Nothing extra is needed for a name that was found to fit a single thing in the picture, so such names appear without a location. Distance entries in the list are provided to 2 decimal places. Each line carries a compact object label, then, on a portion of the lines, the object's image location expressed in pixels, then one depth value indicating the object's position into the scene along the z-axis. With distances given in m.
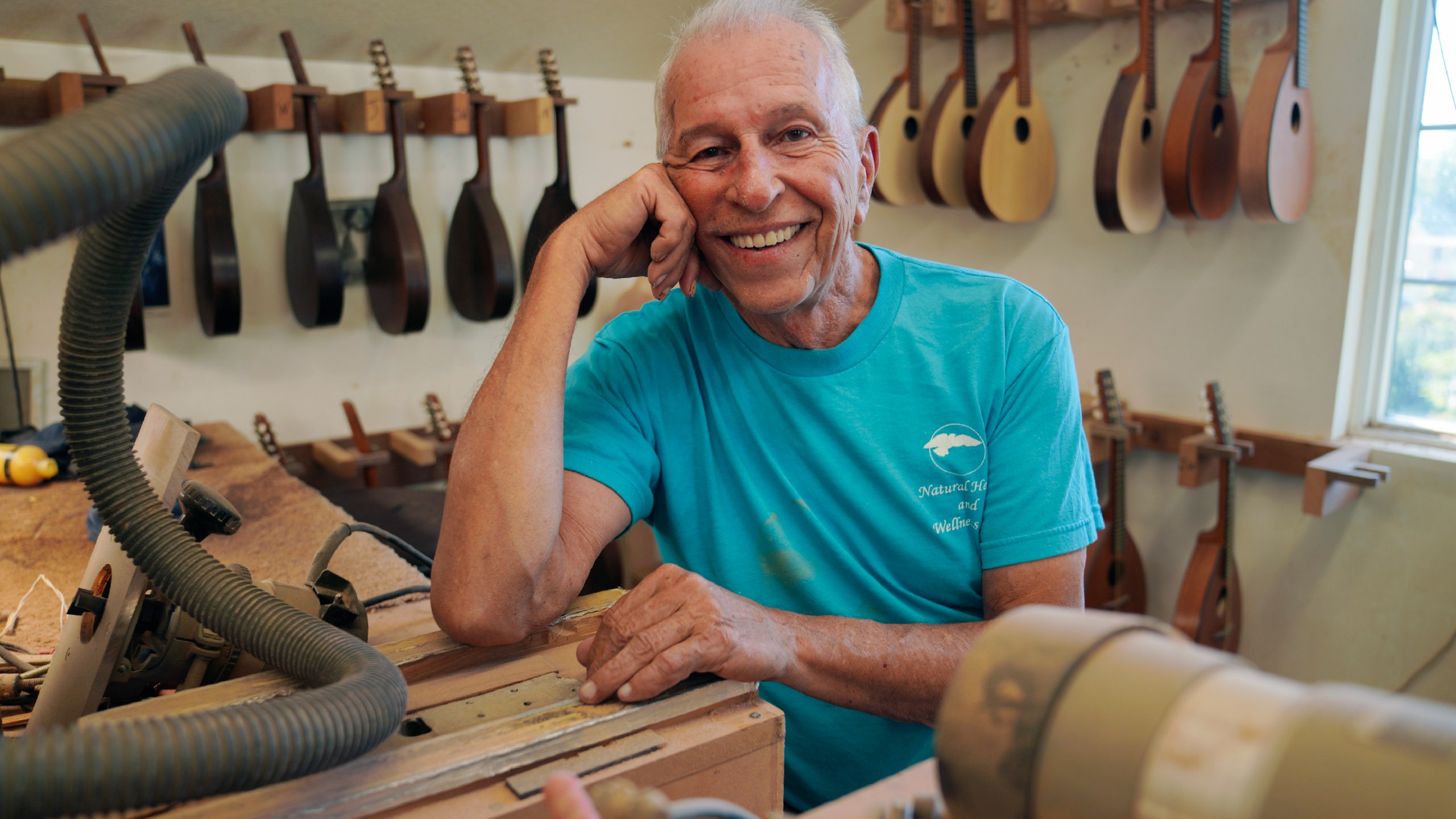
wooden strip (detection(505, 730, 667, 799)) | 0.66
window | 2.15
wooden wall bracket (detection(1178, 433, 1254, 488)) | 2.36
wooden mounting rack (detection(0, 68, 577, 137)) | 2.07
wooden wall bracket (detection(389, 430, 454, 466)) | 2.55
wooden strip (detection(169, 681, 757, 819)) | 0.63
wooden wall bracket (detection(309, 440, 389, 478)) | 2.46
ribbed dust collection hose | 0.48
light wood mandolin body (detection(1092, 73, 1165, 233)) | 2.38
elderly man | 1.12
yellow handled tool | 1.74
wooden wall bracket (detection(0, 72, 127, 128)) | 2.03
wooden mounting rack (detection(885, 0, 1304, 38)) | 2.44
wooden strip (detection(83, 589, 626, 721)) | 0.78
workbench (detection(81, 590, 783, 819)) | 0.65
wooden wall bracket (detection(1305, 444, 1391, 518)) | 2.12
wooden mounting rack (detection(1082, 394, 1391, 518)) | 2.13
